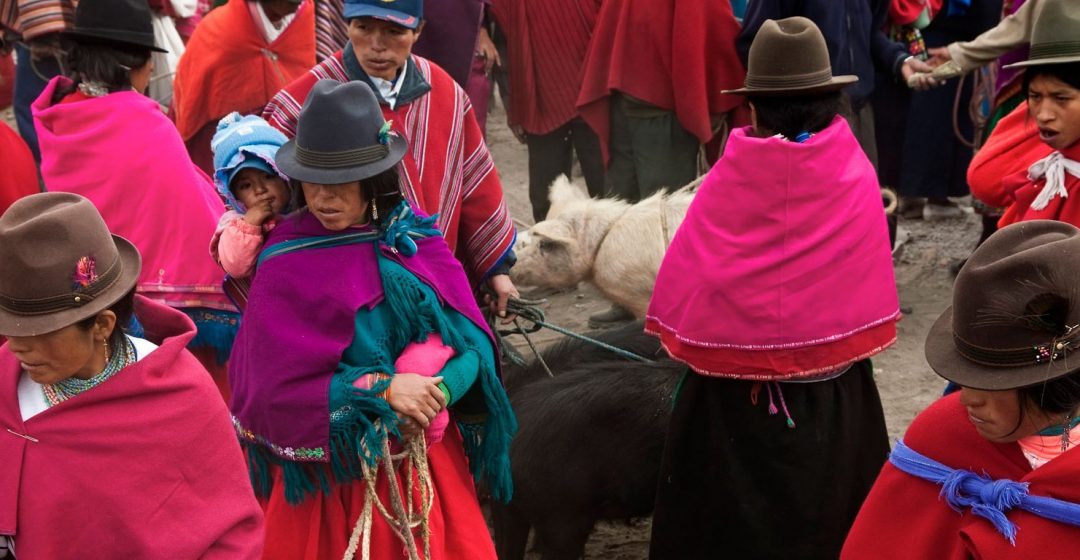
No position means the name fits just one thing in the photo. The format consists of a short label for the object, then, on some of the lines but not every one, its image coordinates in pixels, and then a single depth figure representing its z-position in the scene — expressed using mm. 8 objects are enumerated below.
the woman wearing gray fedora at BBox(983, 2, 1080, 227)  7020
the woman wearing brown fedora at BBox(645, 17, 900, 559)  7406
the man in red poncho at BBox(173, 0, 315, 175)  11352
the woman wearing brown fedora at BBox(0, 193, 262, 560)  5129
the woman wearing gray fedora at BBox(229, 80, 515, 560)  6371
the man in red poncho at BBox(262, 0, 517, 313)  8109
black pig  8883
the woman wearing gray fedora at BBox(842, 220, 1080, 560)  4816
